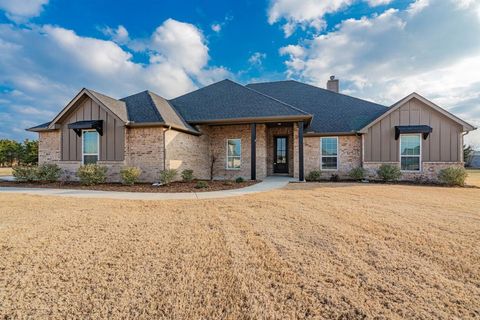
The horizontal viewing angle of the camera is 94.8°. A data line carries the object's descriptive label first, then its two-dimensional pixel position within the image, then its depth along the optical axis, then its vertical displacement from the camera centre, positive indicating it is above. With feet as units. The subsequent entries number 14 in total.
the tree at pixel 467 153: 93.20 +3.34
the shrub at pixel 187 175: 38.22 -2.53
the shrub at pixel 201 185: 31.84 -3.62
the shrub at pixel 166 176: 34.14 -2.42
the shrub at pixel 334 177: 43.10 -3.25
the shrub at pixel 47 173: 38.19 -2.21
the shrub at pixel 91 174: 34.19 -2.14
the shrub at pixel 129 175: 33.81 -2.24
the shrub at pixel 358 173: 41.10 -2.33
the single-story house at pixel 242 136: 37.37 +4.73
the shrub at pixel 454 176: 35.73 -2.47
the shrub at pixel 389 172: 38.93 -2.03
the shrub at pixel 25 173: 38.37 -2.31
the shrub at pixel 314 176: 42.37 -2.96
